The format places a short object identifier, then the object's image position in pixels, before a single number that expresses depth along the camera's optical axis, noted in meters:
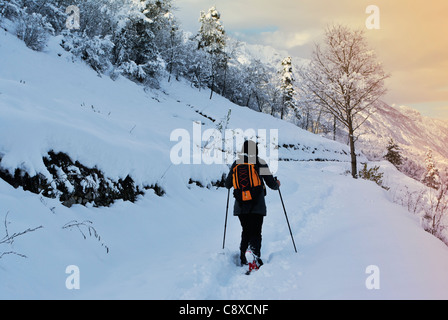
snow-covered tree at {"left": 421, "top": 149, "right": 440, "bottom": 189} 41.38
